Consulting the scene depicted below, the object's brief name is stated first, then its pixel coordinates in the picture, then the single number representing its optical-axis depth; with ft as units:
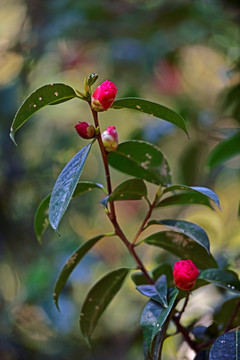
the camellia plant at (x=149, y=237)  5.42
